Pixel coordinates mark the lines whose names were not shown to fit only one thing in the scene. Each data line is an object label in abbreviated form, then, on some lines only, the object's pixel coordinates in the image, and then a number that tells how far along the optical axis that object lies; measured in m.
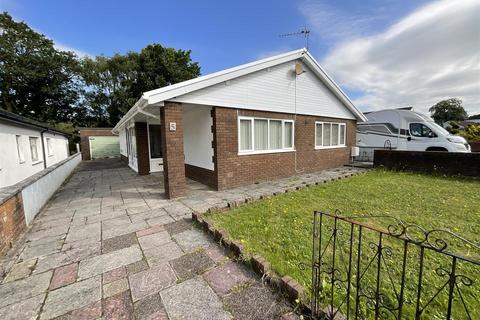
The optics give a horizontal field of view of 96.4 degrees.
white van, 10.88
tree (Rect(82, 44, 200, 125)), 23.59
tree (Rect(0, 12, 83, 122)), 22.95
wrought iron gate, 1.99
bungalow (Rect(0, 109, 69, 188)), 7.02
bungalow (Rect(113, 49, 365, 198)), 5.80
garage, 20.38
